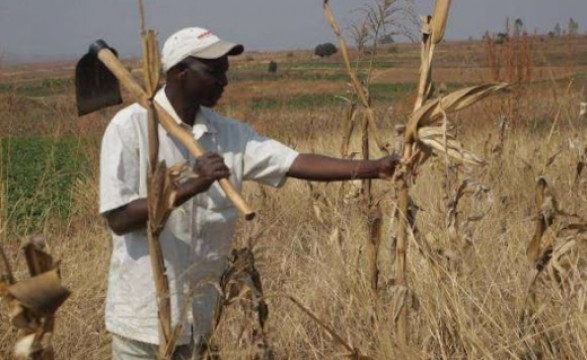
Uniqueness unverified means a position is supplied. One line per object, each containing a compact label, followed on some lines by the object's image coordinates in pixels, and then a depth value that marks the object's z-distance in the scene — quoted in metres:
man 2.21
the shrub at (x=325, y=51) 69.56
